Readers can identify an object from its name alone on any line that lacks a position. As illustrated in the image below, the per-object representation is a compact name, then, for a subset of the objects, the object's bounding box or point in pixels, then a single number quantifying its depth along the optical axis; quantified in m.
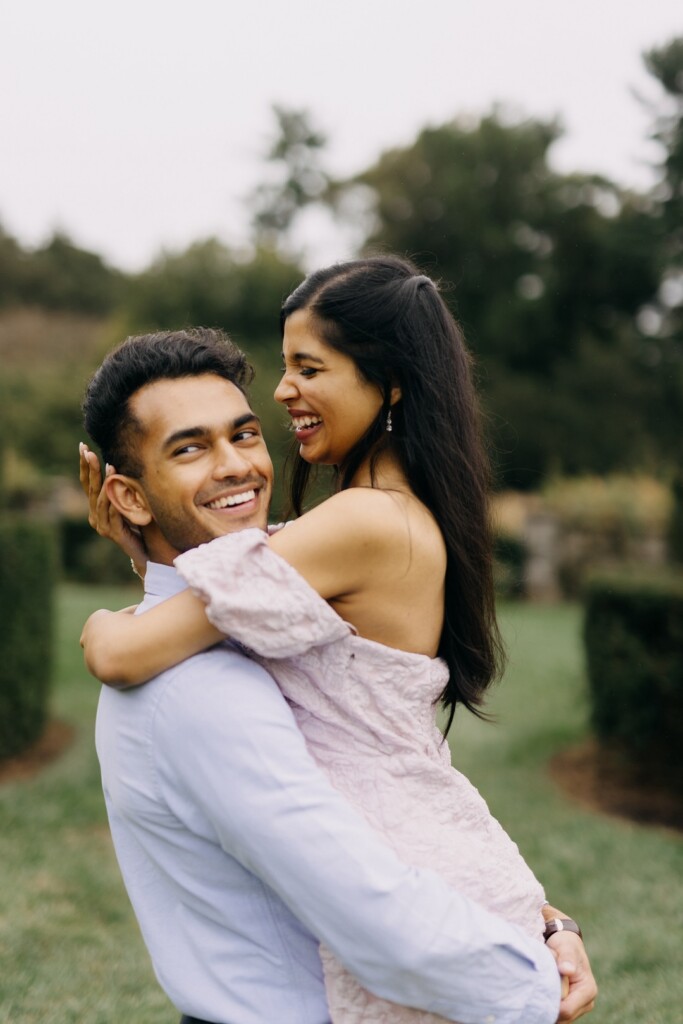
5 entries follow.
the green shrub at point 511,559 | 16.94
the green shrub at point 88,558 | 18.09
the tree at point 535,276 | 28.00
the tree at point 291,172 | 39.22
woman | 1.61
